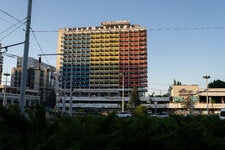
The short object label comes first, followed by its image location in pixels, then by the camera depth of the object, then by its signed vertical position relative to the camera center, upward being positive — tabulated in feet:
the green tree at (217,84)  436.35 +18.82
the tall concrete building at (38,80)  573.33 +31.06
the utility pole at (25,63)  58.49 +6.42
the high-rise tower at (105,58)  506.07 +66.62
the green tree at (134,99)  355.23 -3.08
